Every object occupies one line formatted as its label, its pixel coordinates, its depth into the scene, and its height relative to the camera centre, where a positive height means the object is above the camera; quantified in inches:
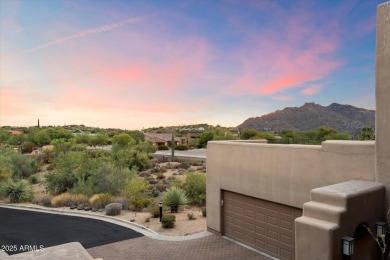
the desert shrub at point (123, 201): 810.8 -178.6
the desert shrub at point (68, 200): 842.8 -183.8
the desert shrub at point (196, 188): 914.7 -167.2
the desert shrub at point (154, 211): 728.3 -183.1
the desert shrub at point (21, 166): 1363.2 -140.6
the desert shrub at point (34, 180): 1272.1 -187.5
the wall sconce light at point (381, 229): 328.5 -101.5
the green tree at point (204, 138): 3553.2 -13.9
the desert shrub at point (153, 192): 1042.9 -200.3
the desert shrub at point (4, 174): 1110.6 -145.7
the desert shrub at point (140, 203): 819.4 -187.3
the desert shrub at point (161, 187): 1149.9 -200.2
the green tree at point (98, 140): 3093.0 -37.0
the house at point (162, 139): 3850.9 -30.5
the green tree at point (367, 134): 1161.3 +18.4
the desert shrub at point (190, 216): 714.2 -192.6
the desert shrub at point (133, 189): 904.2 -168.5
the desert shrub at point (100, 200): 805.4 -177.2
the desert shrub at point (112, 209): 736.3 -180.7
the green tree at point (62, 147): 1902.6 -73.6
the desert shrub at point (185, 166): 1765.5 -176.1
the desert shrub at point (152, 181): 1301.2 -196.7
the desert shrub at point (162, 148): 3238.2 -123.6
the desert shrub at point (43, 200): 871.9 -197.2
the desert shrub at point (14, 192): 898.1 -171.5
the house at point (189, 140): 3794.3 -42.4
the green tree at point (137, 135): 3622.3 +20.3
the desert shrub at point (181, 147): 3090.6 -107.9
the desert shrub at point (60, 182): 1025.5 -161.3
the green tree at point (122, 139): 2758.4 -23.2
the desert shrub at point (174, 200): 791.1 -169.0
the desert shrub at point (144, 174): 1473.3 -192.2
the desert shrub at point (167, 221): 642.8 -184.7
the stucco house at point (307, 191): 305.0 -72.3
